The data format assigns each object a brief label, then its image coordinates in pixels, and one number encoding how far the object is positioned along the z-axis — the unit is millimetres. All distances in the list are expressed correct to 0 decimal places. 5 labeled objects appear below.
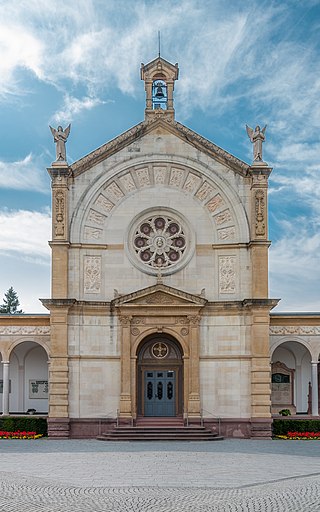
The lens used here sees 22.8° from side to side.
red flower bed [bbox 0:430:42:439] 37250
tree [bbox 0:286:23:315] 99500
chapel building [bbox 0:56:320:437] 38000
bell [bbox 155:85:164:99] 41719
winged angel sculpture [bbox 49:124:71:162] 39844
